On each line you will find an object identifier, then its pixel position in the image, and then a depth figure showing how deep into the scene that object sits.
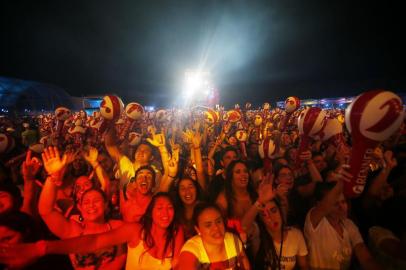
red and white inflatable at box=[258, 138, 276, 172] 4.44
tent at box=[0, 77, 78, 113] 34.22
